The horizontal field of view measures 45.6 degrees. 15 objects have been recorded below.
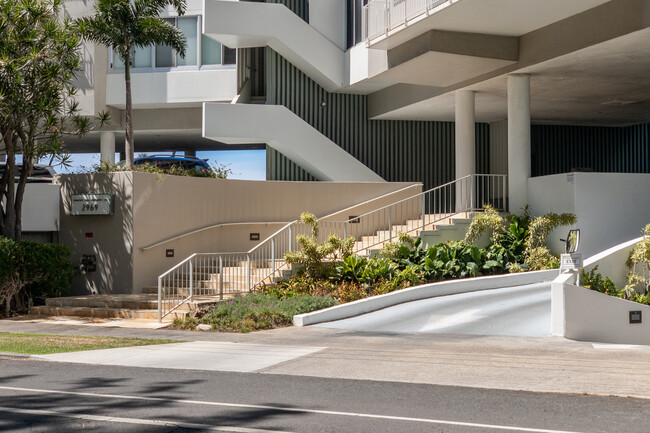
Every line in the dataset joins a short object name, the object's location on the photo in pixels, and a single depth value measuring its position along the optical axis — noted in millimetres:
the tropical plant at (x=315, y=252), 17203
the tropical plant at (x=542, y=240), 18109
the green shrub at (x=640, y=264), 15289
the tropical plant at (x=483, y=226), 19250
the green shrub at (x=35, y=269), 17016
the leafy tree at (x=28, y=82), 17375
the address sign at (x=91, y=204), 19094
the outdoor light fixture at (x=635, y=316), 13711
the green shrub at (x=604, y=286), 14555
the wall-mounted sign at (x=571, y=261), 13688
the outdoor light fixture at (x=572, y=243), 14330
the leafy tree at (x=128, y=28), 20359
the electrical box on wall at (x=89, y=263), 19375
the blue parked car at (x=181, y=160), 26625
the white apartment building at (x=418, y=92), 18328
